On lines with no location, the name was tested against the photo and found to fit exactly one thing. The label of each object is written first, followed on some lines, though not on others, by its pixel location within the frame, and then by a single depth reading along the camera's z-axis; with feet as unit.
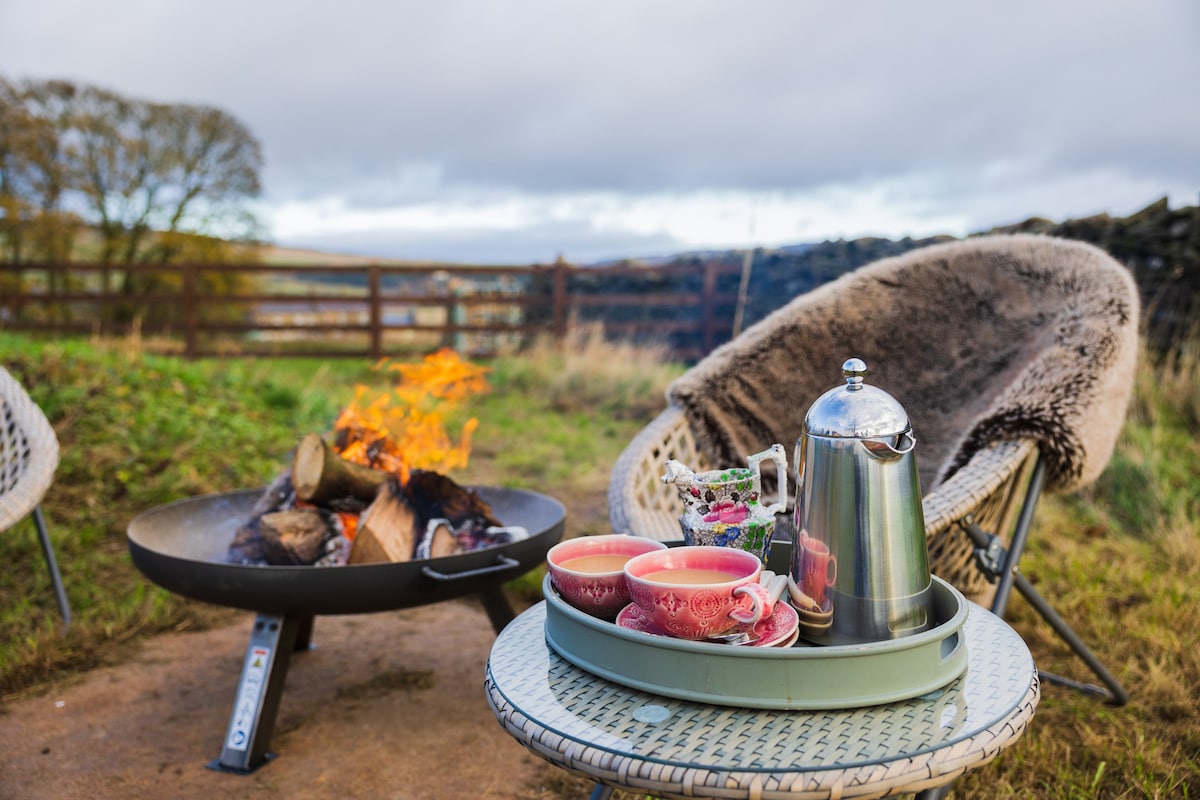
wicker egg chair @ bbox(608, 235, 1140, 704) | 6.38
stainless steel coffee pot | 3.32
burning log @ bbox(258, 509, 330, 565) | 6.82
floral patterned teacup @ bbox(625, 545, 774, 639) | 3.21
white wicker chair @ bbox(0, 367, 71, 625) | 7.64
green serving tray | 3.04
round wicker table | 2.74
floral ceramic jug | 3.86
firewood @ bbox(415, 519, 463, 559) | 7.02
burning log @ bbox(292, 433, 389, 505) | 7.25
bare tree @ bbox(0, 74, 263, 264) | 31.73
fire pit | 6.11
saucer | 3.27
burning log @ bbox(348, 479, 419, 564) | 6.77
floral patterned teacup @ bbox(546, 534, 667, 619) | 3.58
